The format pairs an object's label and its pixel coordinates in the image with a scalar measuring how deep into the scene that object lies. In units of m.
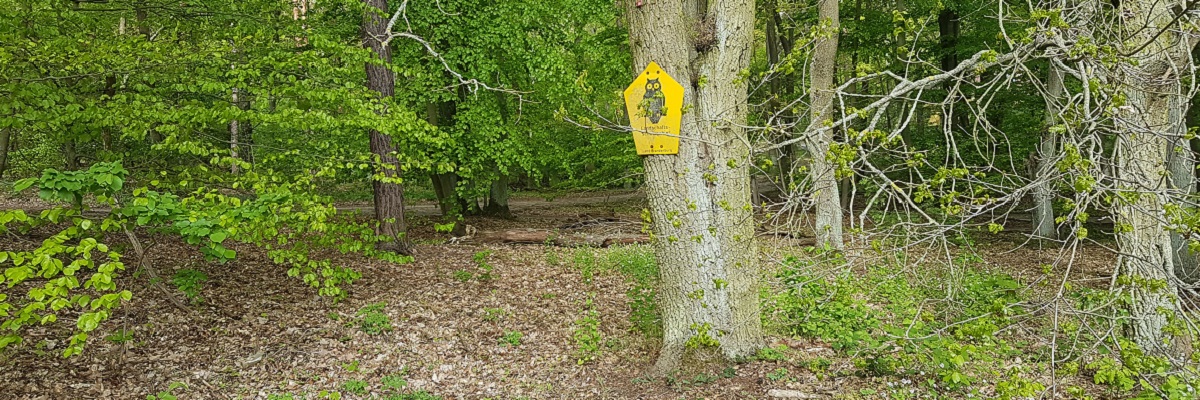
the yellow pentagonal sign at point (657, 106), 4.00
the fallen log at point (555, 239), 10.44
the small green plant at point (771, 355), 4.46
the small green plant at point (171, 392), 4.40
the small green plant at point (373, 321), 5.82
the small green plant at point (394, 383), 4.84
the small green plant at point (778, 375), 4.23
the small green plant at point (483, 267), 7.54
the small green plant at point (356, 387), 4.77
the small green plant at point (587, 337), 5.21
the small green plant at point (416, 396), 4.62
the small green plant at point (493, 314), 6.22
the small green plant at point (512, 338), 5.68
